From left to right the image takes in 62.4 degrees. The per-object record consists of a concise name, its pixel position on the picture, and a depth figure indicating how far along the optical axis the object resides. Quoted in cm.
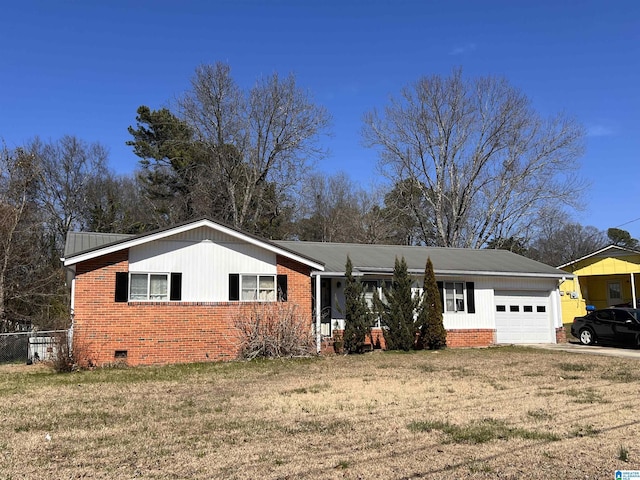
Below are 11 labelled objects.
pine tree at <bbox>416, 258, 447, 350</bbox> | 1731
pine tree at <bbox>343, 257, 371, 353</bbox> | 1628
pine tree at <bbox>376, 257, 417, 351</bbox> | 1694
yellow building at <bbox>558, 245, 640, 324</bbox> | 2695
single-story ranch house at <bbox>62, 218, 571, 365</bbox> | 1418
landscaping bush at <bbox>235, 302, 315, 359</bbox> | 1493
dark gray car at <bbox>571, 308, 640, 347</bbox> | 1769
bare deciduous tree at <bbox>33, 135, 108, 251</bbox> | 3259
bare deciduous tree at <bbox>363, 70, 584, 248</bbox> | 3316
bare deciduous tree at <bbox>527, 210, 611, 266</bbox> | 5300
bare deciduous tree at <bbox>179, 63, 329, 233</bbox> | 3061
